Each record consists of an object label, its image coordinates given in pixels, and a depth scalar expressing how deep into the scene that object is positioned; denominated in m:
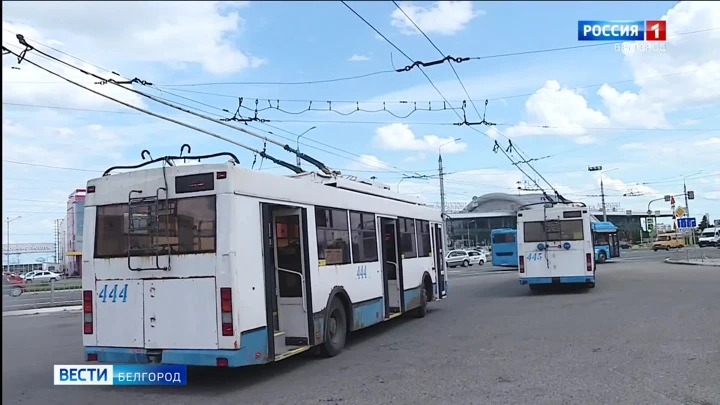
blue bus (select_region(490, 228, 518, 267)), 42.72
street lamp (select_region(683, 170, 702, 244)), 48.75
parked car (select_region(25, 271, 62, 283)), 53.31
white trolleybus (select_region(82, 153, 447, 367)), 8.04
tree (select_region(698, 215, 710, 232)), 111.29
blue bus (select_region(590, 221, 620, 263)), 43.78
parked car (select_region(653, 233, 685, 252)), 66.94
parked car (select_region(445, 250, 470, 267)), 53.62
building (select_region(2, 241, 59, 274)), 77.38
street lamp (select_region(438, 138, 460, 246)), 46.97
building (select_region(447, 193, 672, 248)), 102.75
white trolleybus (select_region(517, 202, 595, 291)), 20.20
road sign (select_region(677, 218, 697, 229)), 36.18
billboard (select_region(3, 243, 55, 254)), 75.50
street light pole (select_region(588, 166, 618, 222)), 61.65
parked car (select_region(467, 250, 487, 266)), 54.78
